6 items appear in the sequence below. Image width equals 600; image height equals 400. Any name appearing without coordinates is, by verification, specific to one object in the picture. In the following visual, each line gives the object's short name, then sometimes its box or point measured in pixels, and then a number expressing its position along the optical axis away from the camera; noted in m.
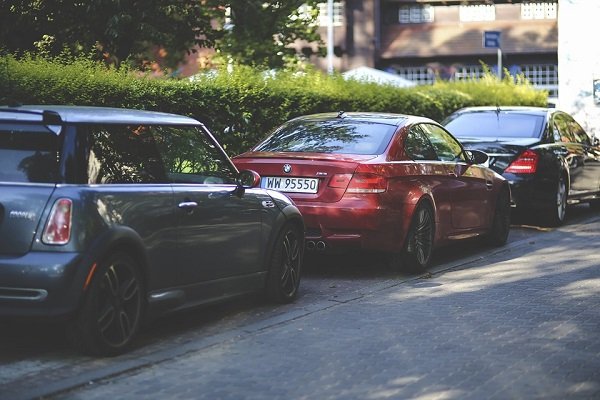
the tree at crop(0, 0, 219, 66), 18.94
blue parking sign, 27.48
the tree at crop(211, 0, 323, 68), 23.14
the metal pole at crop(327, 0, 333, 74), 47.50
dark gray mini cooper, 6.74
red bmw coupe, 10.55
